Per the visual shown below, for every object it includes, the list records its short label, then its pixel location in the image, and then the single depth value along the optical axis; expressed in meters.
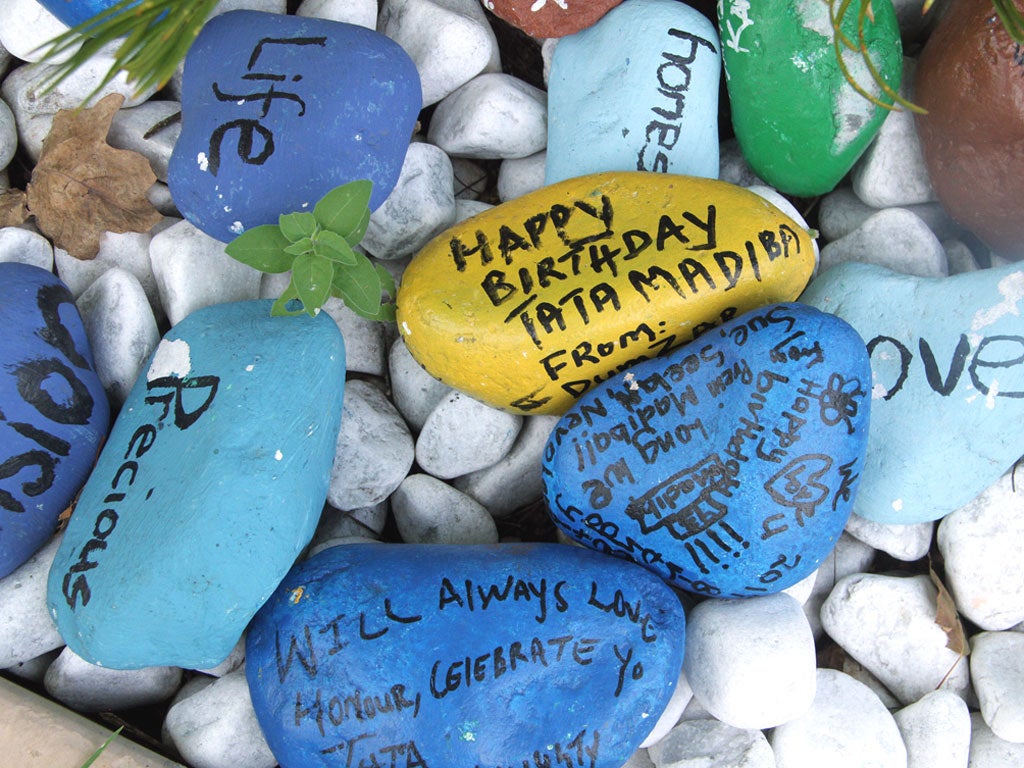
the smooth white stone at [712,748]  0.50
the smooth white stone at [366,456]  0.55
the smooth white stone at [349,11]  0.58
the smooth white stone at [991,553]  0.53
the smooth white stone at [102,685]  0.51
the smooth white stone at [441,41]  0.58
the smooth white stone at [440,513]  0.56
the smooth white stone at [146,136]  0.57
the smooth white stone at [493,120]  0.58
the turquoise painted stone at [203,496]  0.46
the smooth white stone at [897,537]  0.55
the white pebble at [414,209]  0.56
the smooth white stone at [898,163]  0.57
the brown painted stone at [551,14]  0.56
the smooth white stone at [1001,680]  0.52
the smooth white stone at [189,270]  0.54
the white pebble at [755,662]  0.49
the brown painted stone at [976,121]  0.50
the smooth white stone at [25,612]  0.51
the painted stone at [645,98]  0.55
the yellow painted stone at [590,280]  0.50
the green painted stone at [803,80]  0.53
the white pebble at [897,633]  0.54
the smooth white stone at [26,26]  0.56
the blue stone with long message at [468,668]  0.47
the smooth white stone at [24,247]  0.55
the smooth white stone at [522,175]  0.61
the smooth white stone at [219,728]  0.50
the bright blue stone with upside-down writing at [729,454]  0.47
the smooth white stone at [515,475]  0.56
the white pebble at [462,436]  0.55
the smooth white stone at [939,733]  0.52
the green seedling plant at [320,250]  0.48
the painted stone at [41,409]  0.49
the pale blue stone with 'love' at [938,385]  0.50
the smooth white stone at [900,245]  0.56
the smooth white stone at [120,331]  0.53
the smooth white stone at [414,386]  0.57
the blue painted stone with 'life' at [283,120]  0.51
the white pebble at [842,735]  0.51
